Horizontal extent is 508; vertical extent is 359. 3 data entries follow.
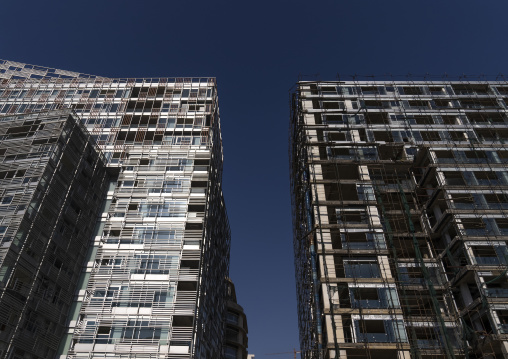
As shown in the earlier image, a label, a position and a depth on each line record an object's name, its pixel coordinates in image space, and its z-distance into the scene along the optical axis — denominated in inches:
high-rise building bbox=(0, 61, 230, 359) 1460.4
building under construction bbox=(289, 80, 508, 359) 1472.7
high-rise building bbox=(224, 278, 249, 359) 2706.7
